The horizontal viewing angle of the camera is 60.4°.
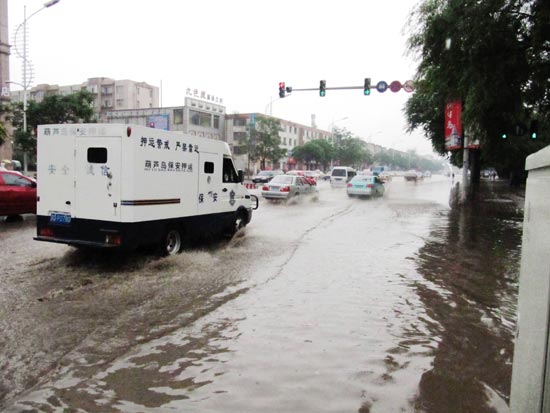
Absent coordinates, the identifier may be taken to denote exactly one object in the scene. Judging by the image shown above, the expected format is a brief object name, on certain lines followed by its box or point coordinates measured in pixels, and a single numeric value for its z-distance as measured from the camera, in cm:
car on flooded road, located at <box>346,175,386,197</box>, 2805
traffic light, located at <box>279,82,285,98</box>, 2283
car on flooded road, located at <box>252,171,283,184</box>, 4822
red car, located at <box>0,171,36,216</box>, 1357
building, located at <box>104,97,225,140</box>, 6969
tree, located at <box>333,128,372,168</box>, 9794
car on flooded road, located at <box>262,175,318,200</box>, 2470
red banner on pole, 2398
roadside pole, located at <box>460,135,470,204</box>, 2808
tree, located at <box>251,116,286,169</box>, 6688
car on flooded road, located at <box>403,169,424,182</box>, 6950
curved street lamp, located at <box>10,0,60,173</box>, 3307
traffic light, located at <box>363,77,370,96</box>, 2155
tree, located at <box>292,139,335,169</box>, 8475
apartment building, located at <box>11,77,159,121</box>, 9638
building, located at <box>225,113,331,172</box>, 7088
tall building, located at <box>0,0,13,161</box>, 4312
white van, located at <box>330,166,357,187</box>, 4006
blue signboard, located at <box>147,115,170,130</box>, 6322
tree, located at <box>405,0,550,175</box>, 1126
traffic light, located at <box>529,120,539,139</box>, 1659
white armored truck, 777
